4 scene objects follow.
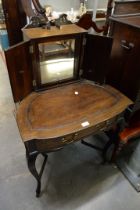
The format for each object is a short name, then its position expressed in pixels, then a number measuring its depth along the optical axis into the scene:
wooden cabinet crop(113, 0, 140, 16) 1.23
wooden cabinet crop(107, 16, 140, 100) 1.13
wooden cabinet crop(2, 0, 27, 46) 2.17
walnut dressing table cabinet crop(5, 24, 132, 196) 1.01
